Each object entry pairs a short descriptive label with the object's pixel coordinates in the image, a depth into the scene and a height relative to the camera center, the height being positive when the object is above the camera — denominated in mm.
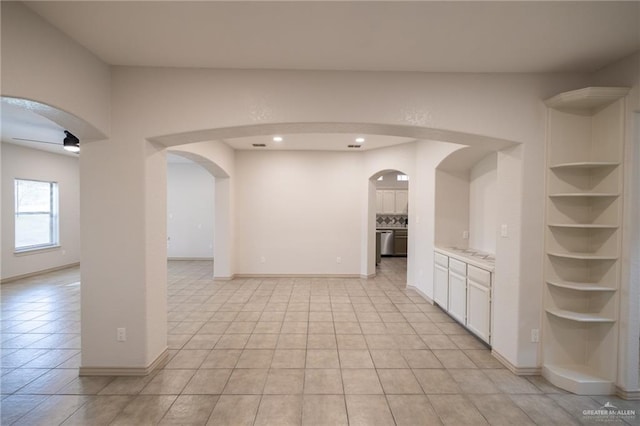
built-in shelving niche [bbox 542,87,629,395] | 2531 -288
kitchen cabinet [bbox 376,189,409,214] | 9695 +271
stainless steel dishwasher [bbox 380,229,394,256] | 9484 -1096
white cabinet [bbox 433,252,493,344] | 3338 -1110
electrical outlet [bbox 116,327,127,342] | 2734 -1217
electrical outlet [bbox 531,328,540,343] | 2805 -1223
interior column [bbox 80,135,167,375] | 2719 -478
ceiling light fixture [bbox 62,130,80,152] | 4269 +947
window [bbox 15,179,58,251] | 6312 -186
